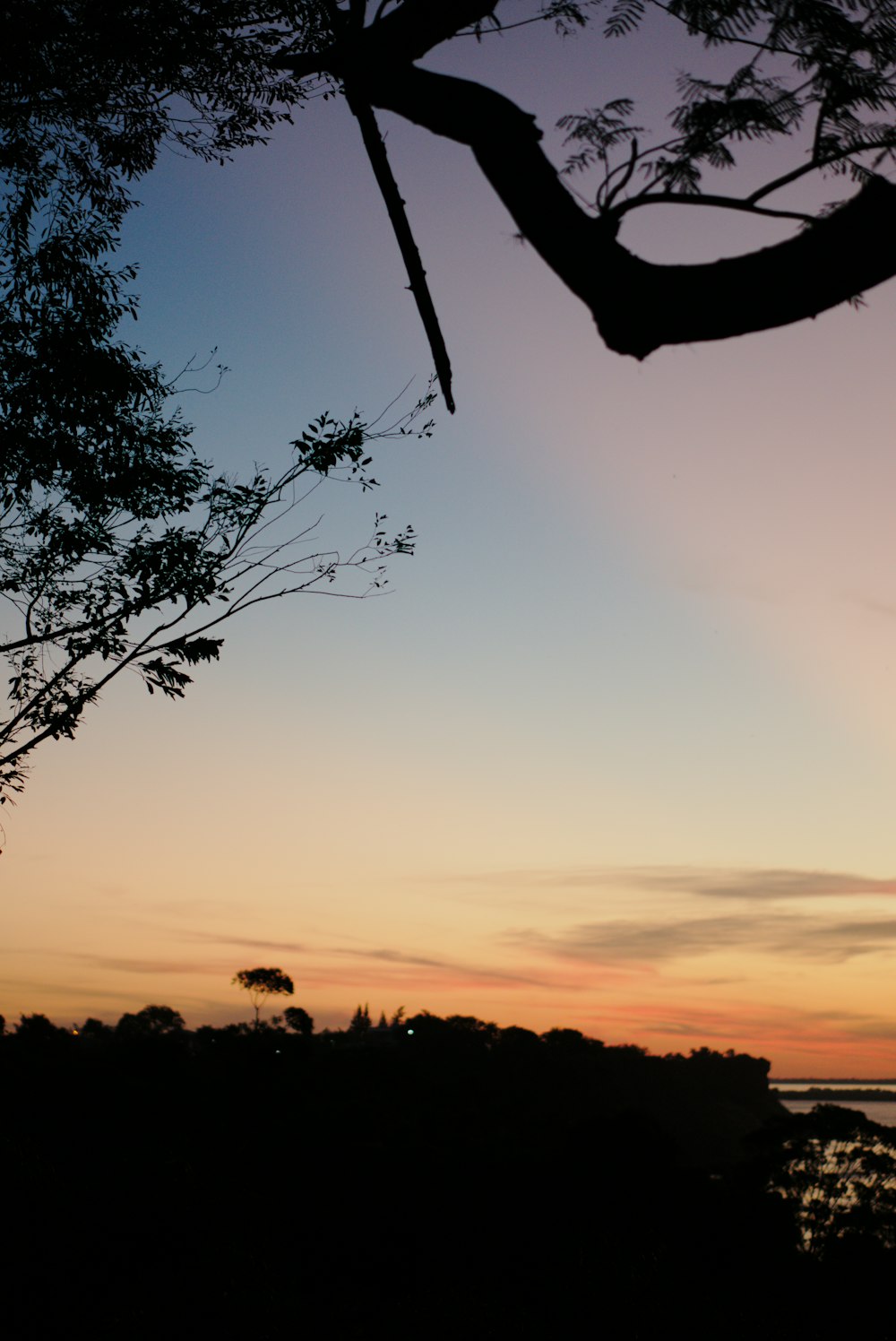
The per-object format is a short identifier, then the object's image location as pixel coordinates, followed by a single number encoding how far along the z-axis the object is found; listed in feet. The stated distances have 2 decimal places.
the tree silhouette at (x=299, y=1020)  358.84
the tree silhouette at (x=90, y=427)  38.22
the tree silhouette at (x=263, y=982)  370.53
